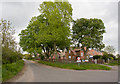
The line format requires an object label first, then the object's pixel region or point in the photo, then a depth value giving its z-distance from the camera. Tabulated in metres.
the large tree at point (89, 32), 29.39
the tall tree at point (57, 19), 23.70
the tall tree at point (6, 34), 12.37
